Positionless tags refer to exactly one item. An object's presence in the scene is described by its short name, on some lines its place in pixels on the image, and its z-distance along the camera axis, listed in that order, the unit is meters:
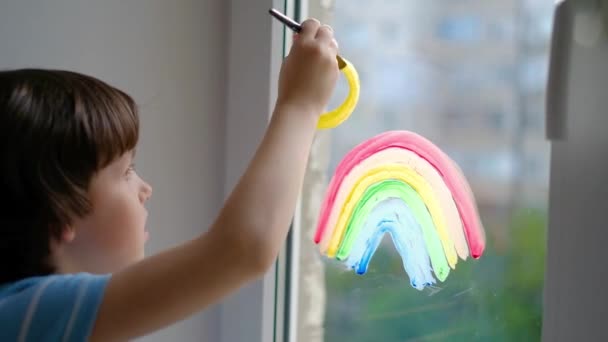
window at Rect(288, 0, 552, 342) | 1.23
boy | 1.18
